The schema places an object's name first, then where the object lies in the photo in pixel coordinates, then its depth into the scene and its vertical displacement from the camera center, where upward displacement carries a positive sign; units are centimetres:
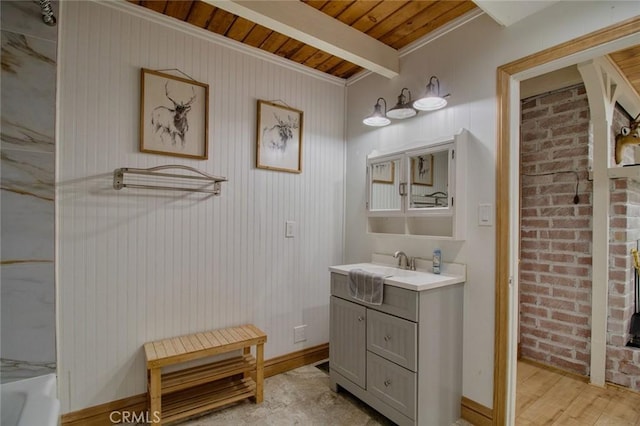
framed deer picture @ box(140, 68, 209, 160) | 199 +64
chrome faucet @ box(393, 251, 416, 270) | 227 -35
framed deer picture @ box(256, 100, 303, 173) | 245 +61
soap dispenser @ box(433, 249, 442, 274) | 207 -30
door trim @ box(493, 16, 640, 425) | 178 -14
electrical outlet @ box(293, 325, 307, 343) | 263 -102
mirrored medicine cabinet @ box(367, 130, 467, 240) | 195 +18
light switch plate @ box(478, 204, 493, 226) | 186 +0
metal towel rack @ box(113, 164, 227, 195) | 188 +22
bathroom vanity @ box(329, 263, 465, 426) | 173 -80
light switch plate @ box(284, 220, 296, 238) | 258 -13
